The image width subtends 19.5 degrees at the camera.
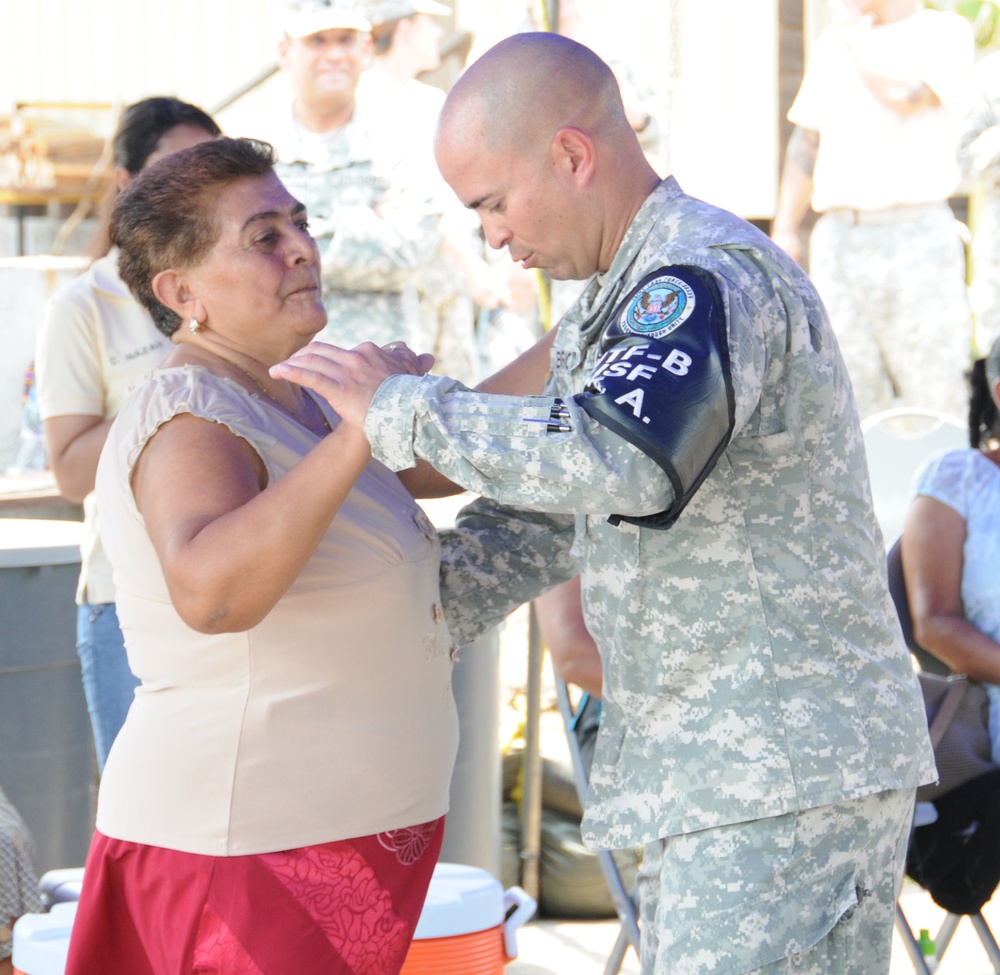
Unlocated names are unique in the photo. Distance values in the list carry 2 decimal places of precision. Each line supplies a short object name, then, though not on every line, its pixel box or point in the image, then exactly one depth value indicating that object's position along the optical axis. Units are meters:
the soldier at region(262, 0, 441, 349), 10.40
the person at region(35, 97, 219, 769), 5.95
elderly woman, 3.55
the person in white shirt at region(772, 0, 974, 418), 12.67
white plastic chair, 11.61
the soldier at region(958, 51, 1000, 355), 13.19
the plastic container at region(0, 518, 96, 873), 6.34
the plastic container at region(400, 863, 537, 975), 4.93
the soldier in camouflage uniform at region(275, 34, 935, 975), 3.46
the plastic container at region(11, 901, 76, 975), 4.56
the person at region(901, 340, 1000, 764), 6.32
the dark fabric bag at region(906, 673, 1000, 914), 5.89
